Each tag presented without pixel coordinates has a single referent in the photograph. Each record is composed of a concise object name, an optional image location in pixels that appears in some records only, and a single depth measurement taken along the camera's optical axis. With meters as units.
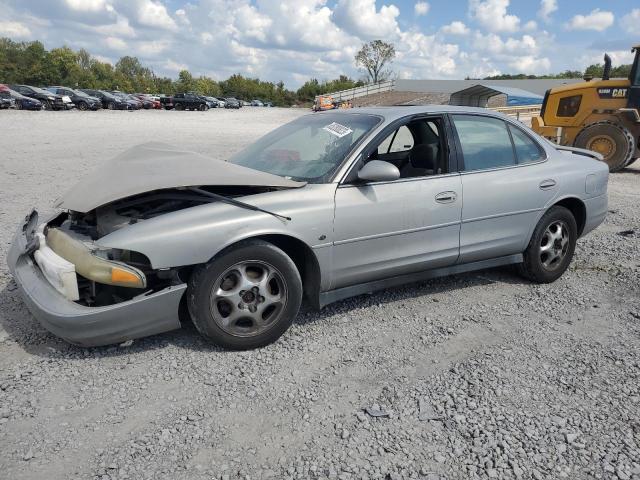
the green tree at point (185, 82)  91.51
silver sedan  3.02
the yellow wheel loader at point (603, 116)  11.28
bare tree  82.81
